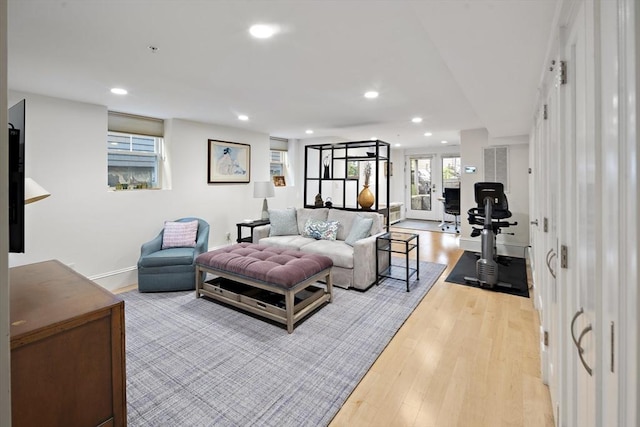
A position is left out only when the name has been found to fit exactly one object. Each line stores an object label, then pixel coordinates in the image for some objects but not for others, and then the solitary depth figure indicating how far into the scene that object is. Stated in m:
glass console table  3.85
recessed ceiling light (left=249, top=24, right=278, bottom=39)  1.85
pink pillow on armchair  4.05
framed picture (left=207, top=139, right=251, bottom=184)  5.07
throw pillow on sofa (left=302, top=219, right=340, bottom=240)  4.34
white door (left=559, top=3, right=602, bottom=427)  0.90
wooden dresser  0.97
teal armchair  3.66
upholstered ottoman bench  2.80
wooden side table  4.95
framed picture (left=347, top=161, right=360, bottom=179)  7.50
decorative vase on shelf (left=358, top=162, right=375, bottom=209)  4.54
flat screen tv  1.07
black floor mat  3.74
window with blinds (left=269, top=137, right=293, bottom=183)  6.58
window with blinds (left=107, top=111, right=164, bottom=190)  4.05
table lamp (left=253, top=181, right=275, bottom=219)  5.25
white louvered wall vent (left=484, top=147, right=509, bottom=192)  5.44
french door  9.13
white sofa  3.70
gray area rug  1.81
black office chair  7.26
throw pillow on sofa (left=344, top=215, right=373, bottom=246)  4.00
